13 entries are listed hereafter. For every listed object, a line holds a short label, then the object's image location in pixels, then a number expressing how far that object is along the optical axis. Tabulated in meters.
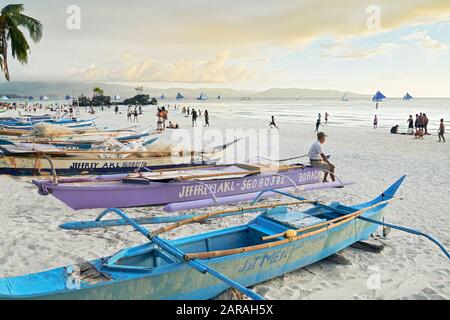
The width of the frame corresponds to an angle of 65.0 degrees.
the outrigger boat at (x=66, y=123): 23.33
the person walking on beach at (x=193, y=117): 31.73
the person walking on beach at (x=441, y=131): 21.85
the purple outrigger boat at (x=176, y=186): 7.68
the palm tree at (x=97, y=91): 79.94
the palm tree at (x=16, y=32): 19.56
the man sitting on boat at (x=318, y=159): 10.20
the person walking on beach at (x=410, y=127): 25.86
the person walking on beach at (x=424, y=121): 23.93
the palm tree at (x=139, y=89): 89.60
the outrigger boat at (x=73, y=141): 14.59
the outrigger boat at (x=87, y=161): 11.34
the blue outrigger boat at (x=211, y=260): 3.82
